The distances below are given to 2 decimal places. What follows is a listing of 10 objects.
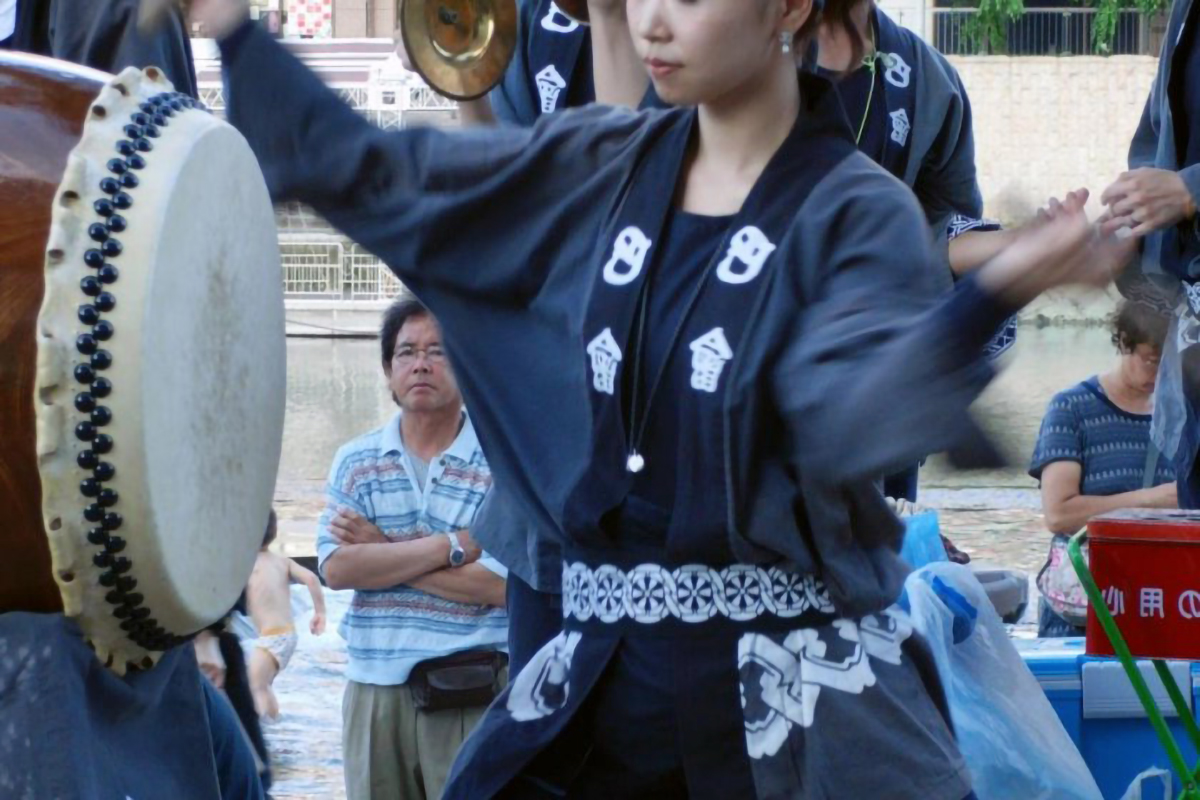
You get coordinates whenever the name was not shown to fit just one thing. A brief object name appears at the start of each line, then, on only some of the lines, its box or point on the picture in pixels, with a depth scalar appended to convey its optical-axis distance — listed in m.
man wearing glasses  7.66
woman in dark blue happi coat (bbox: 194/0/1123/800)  3.98
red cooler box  6.34
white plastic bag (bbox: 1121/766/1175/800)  6.64
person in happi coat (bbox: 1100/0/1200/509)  6.80
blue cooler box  7.25
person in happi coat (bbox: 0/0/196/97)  5.52
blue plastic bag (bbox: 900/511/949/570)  6.93
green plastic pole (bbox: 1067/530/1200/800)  6.32
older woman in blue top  9.99
